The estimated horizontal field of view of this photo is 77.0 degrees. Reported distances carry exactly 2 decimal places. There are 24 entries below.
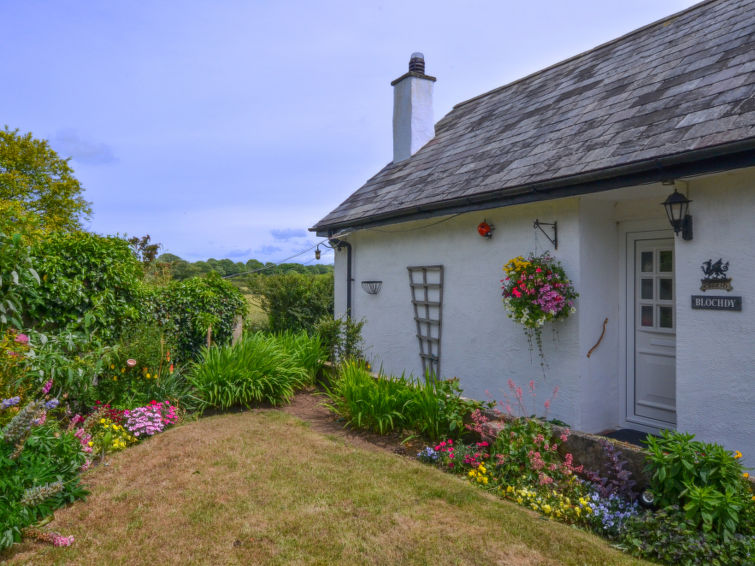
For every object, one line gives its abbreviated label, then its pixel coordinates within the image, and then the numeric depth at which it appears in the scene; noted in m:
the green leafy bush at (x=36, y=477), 3.06
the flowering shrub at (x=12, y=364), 3.99
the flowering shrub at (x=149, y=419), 5.35
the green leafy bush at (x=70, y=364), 4.85
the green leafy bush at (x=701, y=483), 2.98
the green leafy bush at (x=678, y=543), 2.83
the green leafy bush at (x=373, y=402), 5.54
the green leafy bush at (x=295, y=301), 12.74
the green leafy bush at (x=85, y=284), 5.87
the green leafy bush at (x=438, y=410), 5.05
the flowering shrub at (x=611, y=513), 3.33
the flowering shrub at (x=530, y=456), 4.00
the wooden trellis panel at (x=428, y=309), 7.50
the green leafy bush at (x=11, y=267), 3.79
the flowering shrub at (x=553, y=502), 3.52
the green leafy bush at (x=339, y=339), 8.35
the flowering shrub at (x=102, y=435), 4.60
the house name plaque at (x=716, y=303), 4.30
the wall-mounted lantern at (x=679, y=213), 4.59
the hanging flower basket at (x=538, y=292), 5.36
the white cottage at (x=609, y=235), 4.37
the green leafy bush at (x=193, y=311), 7.66
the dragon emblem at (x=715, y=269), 4.39
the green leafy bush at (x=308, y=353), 8.03
